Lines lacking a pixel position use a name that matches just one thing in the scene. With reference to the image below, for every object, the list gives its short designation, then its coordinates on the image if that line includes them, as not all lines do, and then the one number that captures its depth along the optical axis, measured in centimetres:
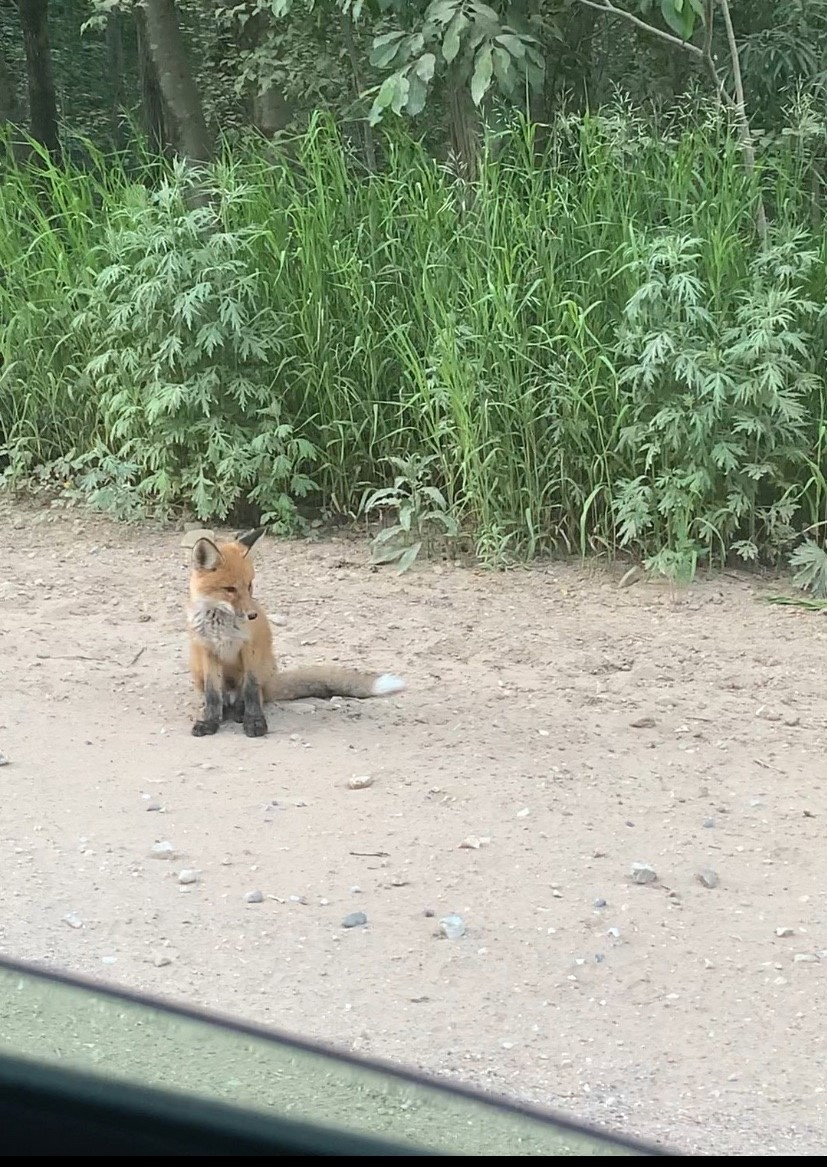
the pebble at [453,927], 338
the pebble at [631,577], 647
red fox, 467
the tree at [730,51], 673
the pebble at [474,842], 387
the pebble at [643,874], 367
